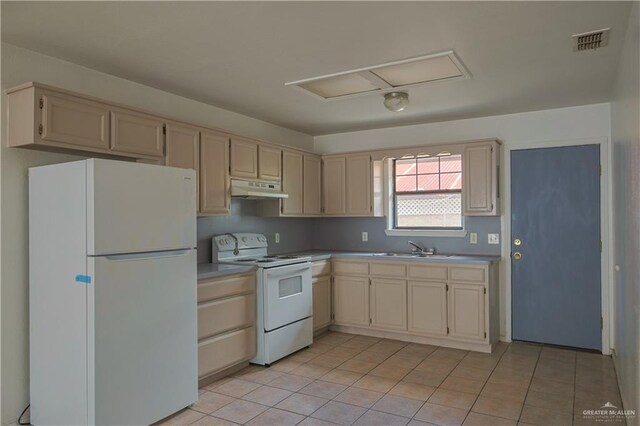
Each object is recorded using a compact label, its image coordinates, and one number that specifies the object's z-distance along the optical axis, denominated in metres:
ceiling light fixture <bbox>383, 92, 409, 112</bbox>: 3.74
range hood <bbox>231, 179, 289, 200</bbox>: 4.00
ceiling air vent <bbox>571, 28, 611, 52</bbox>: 2.60
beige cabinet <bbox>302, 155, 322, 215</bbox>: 5.12
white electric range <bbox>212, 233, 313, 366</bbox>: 3.87
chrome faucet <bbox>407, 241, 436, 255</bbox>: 4.90
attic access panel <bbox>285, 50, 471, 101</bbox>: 3.04
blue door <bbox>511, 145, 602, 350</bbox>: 4.22
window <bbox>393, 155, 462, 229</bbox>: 4.91
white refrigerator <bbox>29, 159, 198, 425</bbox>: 2.45
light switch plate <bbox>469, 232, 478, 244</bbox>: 4.73
